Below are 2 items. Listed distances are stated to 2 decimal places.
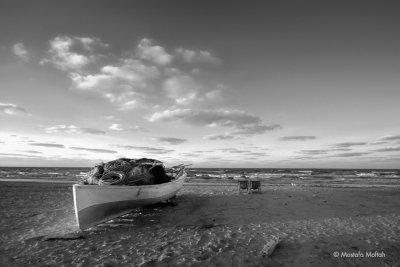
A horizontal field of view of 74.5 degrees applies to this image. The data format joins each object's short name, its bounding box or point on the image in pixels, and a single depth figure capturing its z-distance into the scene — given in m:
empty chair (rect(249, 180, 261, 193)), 19.14
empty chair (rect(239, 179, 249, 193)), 19.17
